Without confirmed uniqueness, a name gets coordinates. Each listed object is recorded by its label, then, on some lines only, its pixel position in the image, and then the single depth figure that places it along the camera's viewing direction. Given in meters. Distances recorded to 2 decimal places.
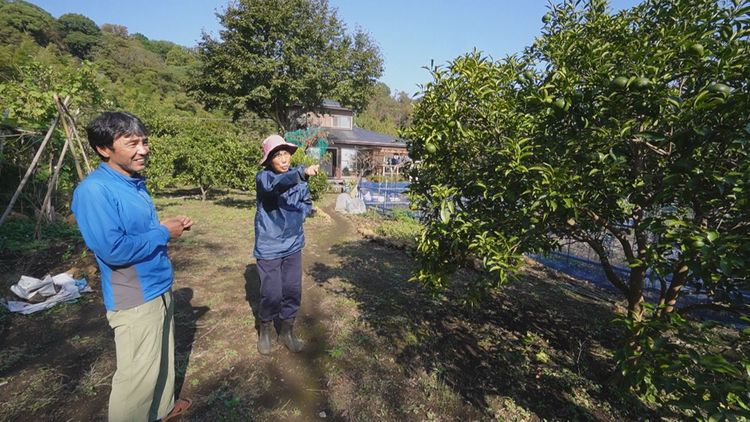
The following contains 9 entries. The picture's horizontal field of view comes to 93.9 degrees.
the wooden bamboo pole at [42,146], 4.79
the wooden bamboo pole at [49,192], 5.64
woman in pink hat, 2.96
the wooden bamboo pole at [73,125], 5.13
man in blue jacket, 1.78
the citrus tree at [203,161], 11.69
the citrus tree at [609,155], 1.46
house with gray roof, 27.38
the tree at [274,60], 21.77
